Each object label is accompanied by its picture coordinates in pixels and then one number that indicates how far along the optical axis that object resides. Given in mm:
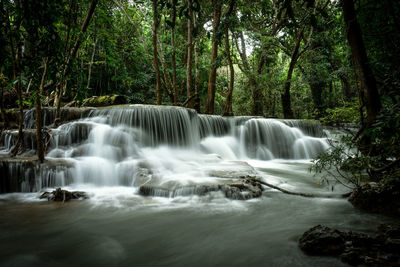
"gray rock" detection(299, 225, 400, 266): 1972
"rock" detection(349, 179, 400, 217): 3074
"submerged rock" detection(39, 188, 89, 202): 4367
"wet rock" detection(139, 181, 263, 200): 4441
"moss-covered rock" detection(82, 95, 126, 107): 11328
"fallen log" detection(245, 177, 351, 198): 4088
